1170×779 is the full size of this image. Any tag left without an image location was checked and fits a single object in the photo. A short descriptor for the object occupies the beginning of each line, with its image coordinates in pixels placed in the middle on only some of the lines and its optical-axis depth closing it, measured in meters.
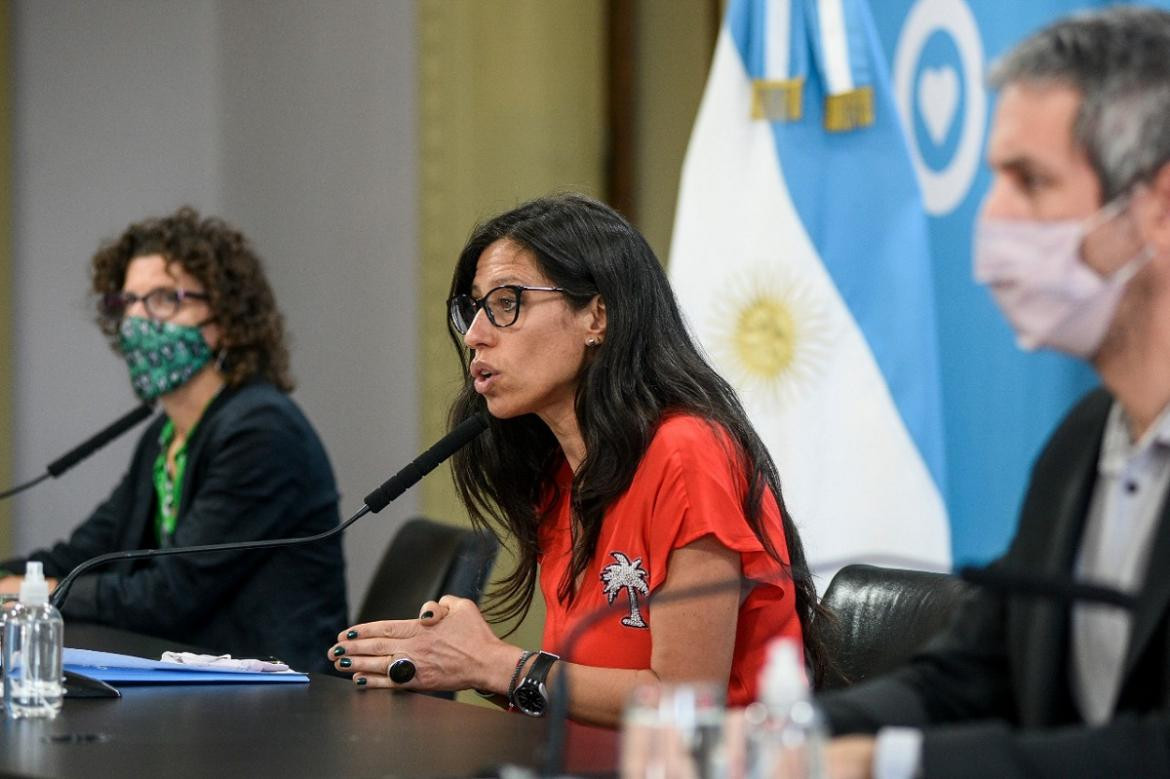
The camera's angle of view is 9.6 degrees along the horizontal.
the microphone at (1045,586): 5.93
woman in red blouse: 6.61
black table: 6.25
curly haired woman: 7.40
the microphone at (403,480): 6.70
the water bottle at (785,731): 5.75
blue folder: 6.68
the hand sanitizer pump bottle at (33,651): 6.51
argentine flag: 7.50
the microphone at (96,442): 7.49
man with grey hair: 5.98
